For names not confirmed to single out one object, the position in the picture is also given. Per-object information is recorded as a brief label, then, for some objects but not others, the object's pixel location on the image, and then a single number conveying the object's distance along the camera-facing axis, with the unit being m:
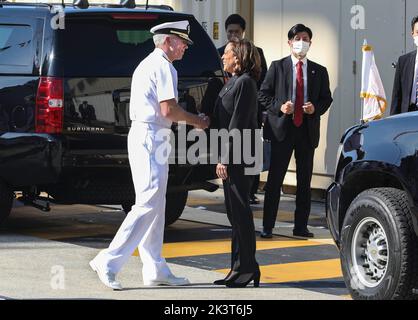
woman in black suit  9.59
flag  13.88
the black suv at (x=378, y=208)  8.33
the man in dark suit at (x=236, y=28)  14.24
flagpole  14.67
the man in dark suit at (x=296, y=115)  12.49
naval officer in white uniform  9.50
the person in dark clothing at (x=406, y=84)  11.98
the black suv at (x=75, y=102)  11.53
